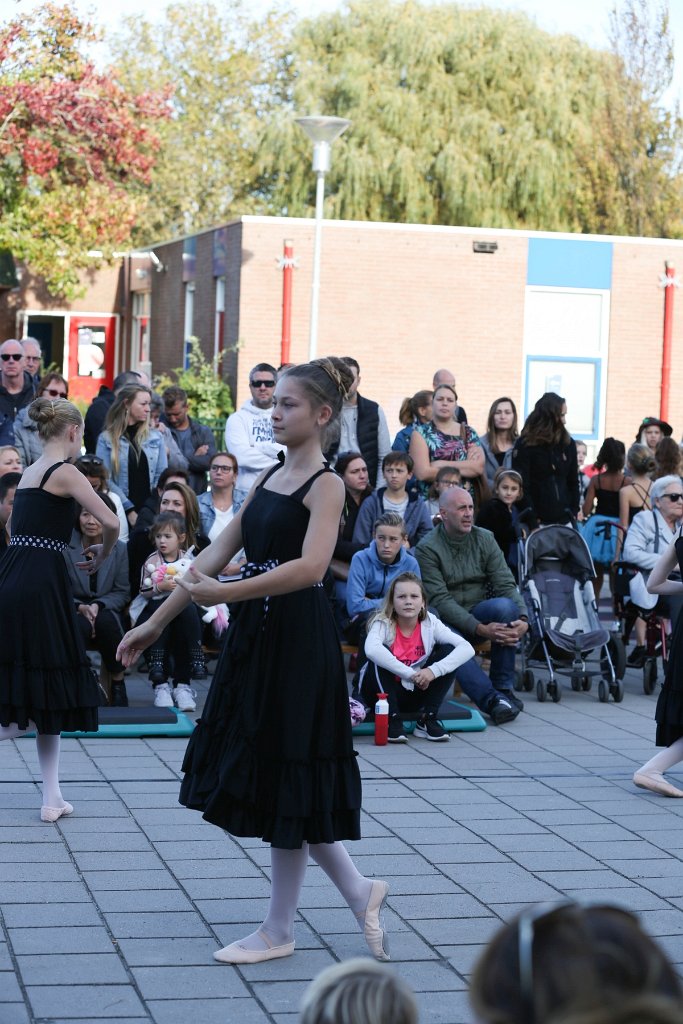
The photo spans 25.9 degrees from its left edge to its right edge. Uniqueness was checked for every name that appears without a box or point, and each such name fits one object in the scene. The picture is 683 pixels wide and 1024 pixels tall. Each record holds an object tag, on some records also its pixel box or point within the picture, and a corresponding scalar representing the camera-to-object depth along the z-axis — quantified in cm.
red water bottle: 860
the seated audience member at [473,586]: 970
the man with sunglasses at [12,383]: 1091
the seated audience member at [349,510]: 1066
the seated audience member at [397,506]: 1071
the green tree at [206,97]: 4559
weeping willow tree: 3728
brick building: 2564
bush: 2498
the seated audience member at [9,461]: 990
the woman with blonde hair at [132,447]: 1116
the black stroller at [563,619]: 1035
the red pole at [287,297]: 2523
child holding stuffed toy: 951
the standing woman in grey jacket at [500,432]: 1208
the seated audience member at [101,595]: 942
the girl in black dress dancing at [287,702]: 468
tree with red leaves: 1944
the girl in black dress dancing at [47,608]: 661
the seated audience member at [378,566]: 969
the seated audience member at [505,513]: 1109
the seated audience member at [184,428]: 1310
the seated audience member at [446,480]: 1099
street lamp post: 2038
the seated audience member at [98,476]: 1034
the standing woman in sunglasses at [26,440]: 1070
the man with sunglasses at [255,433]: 1092
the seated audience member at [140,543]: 1068
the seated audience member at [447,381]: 1243
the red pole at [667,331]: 2617
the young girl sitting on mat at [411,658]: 877
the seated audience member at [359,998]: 165
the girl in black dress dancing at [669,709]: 719
